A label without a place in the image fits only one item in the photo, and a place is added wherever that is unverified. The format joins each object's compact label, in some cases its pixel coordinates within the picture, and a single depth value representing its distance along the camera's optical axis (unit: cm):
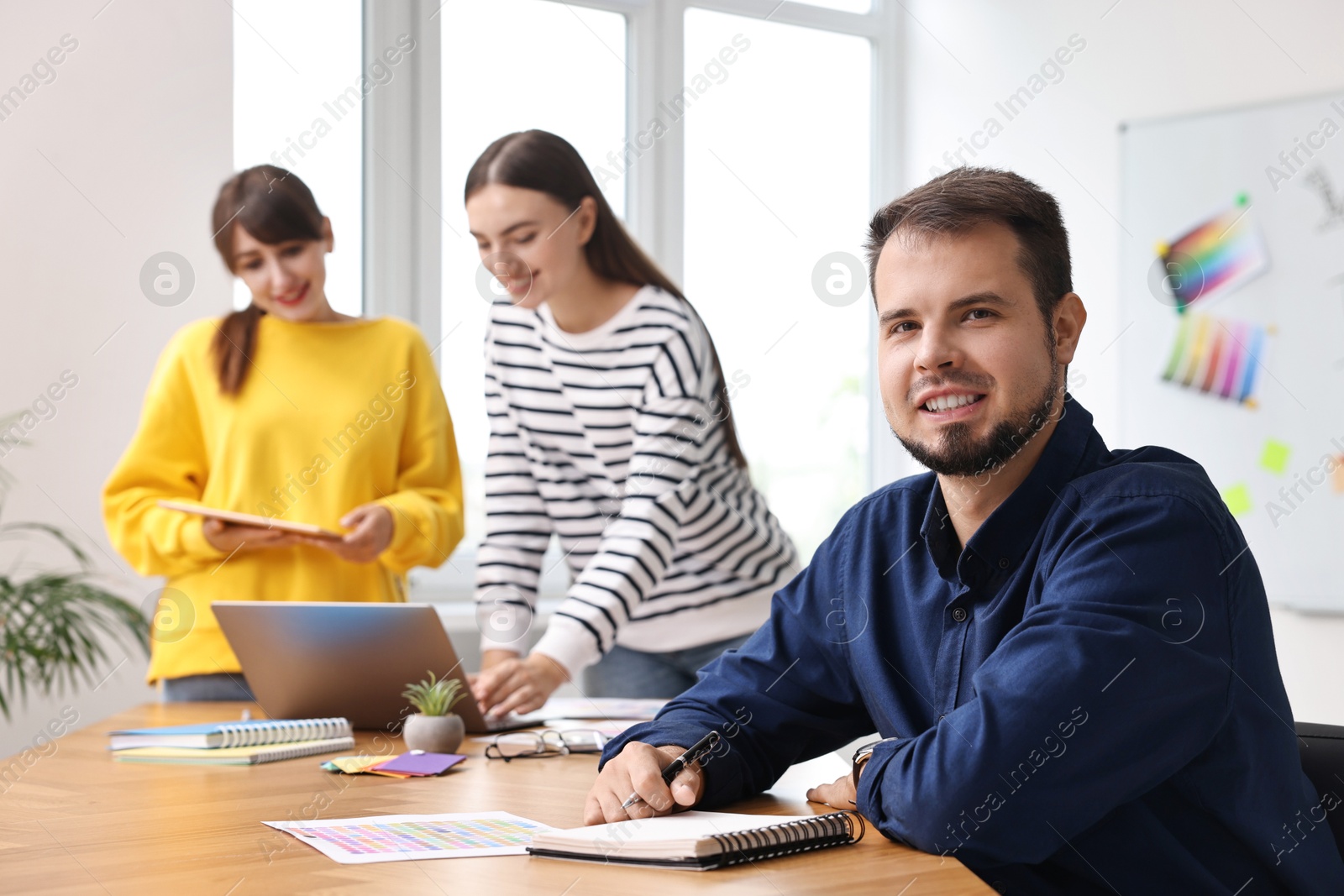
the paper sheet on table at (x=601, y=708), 444
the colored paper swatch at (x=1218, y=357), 578
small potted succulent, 417
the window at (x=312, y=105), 583
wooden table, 365
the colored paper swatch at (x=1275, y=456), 565
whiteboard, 556
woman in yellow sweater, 460
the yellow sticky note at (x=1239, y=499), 578
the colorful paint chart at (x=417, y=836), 373
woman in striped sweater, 455
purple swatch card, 406
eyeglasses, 420
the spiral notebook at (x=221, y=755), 415
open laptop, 424
